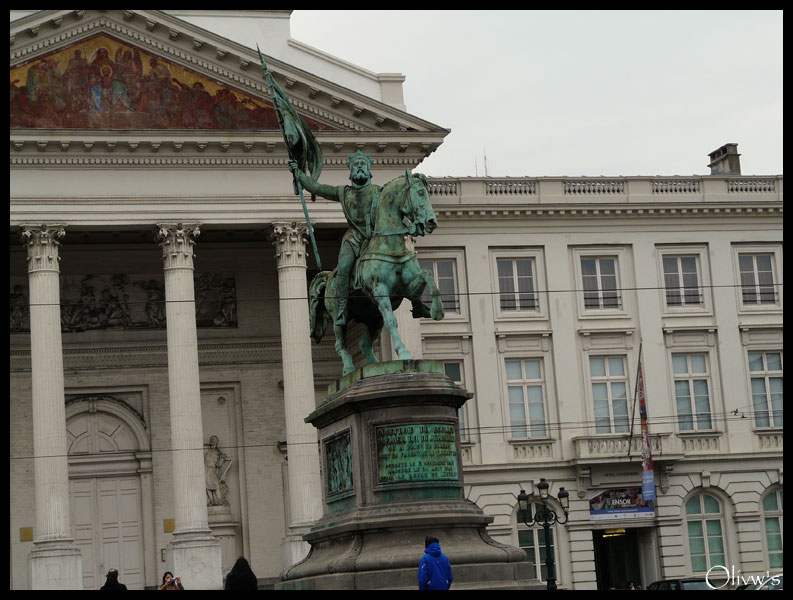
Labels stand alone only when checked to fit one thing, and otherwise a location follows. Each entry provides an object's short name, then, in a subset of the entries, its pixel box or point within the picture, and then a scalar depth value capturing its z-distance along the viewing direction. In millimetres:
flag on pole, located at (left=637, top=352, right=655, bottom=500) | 47062
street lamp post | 35938
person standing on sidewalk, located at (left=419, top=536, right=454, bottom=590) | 15680
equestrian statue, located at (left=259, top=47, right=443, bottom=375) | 19328
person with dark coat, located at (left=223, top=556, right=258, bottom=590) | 22969
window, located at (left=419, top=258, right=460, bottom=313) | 50562
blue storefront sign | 49969
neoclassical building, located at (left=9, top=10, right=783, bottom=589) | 46062
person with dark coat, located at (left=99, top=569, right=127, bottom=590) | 28091
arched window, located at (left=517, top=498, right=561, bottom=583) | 49250
